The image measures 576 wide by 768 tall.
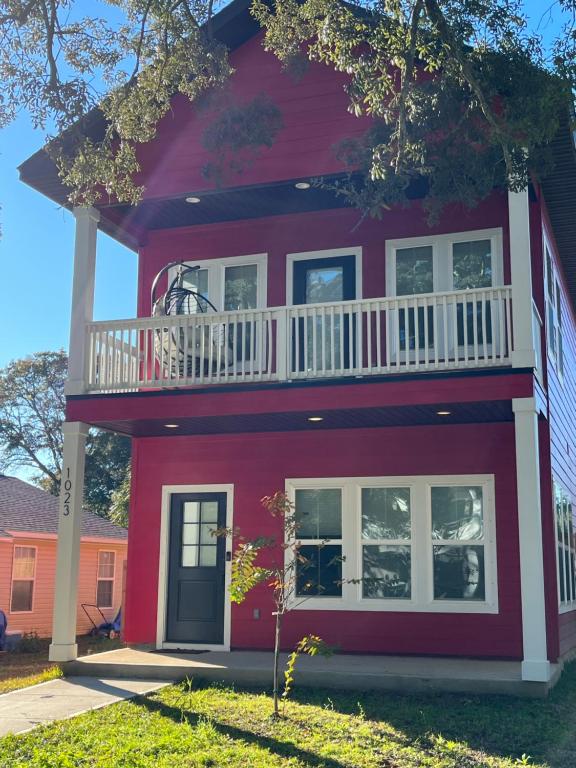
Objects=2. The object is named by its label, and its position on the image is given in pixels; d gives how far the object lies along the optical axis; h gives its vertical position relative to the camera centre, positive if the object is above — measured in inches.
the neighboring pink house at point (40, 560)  797.2 +8.3
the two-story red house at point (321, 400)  409.4 +77.4
